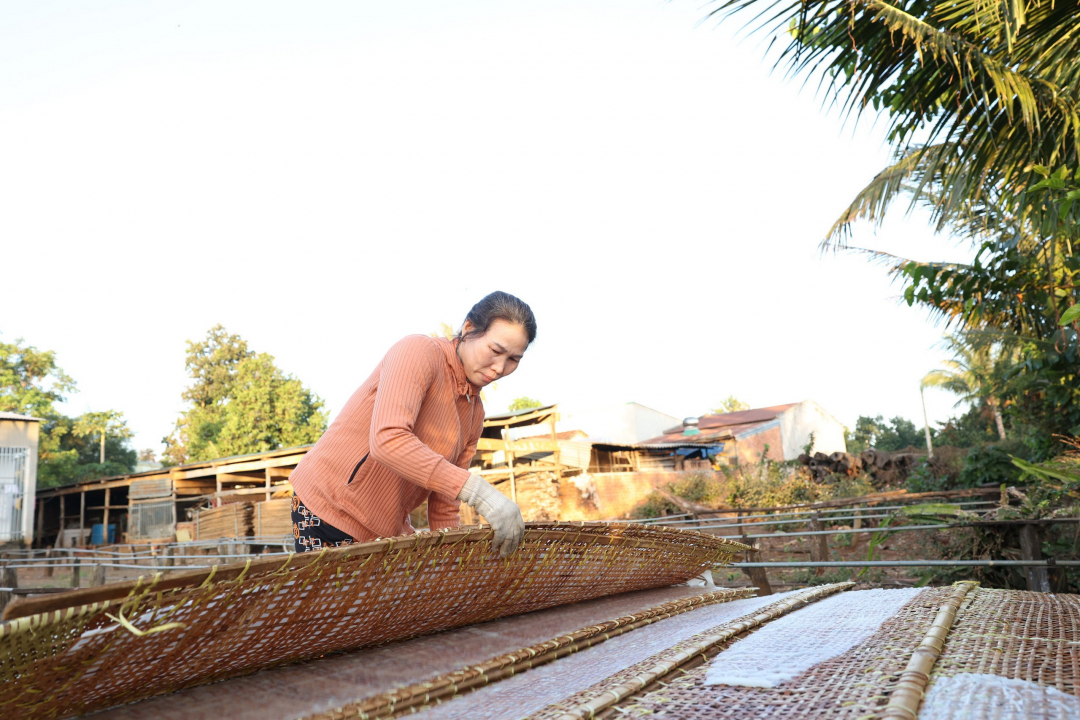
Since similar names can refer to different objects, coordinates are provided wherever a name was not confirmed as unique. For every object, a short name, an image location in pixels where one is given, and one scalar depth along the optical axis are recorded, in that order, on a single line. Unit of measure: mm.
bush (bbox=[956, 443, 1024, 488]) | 8609
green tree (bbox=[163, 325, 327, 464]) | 23391
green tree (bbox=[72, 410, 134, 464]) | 24984
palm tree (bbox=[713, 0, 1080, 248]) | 3762
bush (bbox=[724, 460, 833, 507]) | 14148
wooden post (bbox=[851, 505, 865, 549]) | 10336
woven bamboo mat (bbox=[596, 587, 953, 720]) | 913
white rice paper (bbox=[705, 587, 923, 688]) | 1081
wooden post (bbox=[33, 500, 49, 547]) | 18278
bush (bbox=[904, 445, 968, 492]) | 10562
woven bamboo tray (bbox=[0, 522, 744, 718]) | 875
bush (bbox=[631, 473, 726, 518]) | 15070
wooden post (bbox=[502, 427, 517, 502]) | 13812
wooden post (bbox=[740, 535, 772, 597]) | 4037
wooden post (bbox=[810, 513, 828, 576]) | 7332
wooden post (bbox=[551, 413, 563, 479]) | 14742
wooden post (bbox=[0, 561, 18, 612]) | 6177
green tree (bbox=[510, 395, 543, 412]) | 35844
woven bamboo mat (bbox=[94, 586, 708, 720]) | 1033
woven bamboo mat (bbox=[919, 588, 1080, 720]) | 881
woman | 1897
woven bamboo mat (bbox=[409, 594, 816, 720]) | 1067
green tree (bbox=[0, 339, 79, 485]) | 21194
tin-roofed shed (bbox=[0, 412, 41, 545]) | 15062
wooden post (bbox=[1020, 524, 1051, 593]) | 3600
